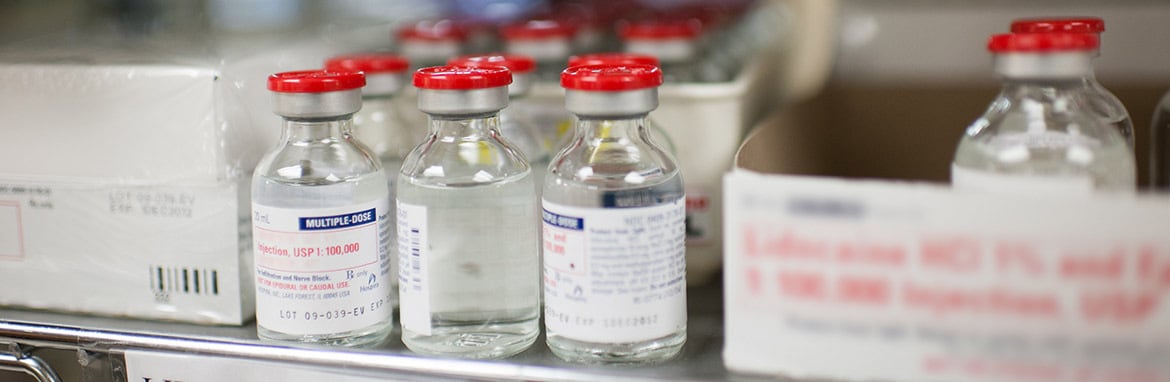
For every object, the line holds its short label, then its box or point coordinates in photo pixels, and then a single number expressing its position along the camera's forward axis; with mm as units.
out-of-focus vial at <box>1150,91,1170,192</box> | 399
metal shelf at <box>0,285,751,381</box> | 341
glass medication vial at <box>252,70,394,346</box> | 351
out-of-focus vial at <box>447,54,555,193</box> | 394
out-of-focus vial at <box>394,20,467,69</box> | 450
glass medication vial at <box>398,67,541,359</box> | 357
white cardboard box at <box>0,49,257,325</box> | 378
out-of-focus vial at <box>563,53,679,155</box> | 374
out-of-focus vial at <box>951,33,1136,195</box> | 325
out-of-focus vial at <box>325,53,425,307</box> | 396
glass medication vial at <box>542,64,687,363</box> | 337
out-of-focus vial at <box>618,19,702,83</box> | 437
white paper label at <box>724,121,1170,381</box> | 305
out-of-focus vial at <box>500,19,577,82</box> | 441
